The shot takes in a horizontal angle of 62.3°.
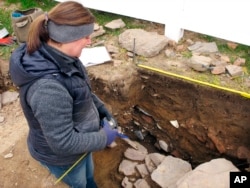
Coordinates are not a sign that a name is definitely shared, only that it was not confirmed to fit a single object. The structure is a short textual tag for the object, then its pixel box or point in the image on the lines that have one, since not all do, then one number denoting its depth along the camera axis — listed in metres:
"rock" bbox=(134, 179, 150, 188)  2.42
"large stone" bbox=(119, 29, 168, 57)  2.86
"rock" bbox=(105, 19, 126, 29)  3.22
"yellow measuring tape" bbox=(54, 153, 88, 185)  1.69
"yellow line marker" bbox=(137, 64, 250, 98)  2.45
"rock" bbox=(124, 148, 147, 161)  2.68
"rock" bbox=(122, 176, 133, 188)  2.49
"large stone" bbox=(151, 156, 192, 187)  2.30
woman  1.26
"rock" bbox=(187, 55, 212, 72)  2.67
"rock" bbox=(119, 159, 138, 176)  2.58
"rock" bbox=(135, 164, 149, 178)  2.53
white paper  2.85
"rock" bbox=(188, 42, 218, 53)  2.86
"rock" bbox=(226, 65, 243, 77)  2.62
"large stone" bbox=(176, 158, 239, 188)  1.83
